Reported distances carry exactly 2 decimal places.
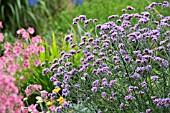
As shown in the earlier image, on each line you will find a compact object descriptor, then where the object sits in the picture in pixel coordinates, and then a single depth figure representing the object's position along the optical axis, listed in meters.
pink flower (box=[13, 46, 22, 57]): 3.35
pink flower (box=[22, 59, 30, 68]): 3.21
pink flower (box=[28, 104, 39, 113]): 2.84
